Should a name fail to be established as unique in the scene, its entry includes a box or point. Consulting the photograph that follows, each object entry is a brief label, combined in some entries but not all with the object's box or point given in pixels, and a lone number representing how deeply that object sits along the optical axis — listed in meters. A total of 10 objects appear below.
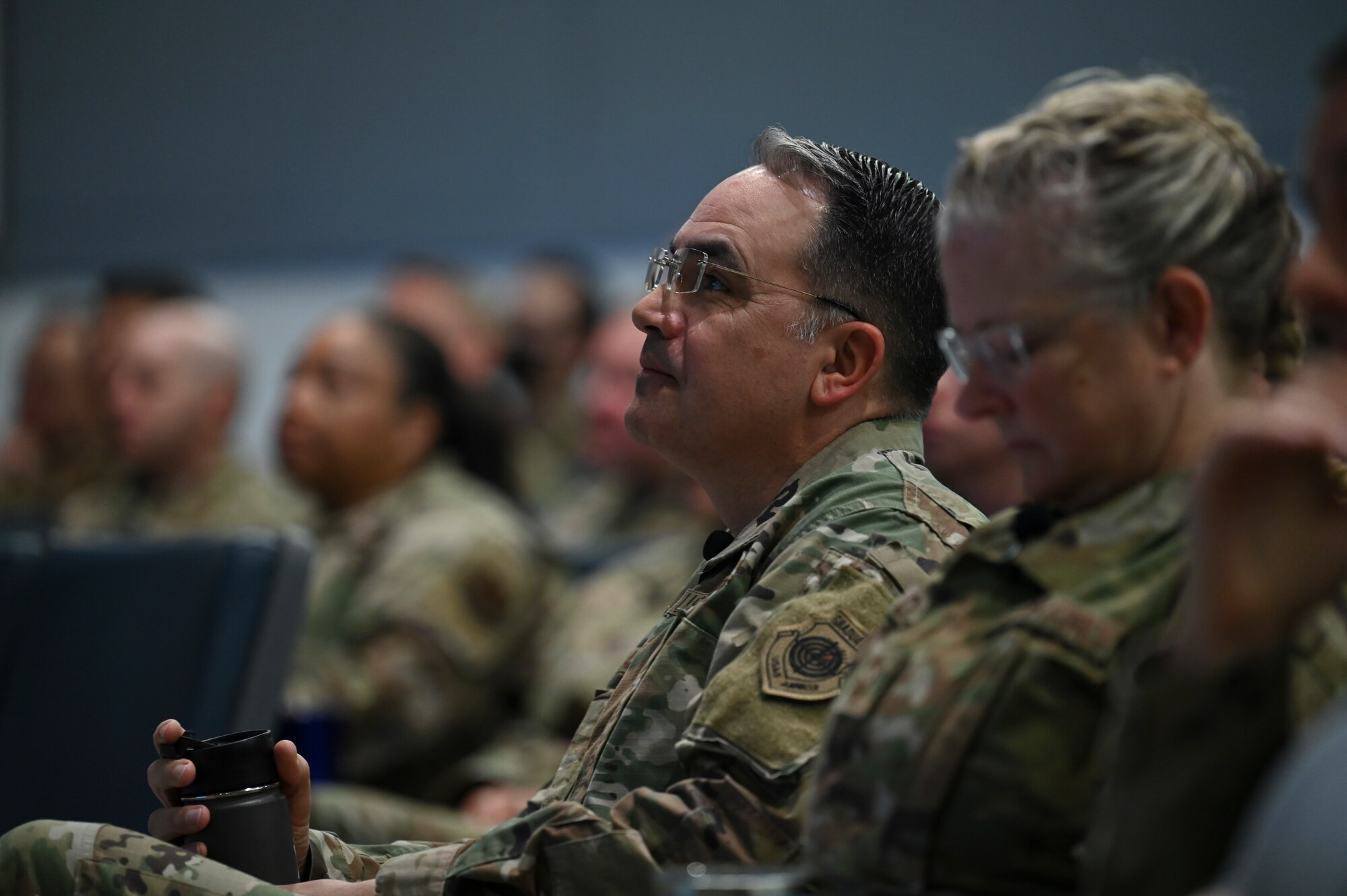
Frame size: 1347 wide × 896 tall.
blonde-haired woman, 2.25
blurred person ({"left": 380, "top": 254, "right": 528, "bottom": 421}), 12.03
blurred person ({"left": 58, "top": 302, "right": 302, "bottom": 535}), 9.37
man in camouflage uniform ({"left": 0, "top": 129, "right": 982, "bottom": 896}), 2.79
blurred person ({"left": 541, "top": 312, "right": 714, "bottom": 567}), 8.27
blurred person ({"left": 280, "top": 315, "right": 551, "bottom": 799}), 6.94
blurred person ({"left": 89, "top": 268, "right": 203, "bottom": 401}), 11.80
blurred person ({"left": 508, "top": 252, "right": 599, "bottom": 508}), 12.09
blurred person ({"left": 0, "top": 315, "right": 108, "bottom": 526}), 11.73
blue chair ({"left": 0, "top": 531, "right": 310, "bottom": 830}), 4.86
